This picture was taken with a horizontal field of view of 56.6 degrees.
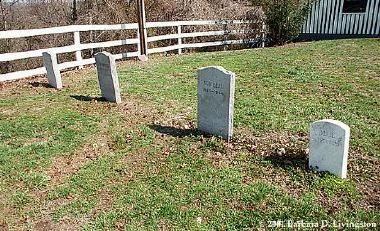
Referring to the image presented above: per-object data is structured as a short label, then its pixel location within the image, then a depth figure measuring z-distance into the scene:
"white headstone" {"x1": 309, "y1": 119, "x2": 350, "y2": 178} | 4.43
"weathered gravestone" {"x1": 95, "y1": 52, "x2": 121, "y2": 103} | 7.78
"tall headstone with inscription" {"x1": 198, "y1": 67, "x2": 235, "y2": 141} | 5.57
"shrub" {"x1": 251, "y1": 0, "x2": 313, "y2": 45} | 17.42
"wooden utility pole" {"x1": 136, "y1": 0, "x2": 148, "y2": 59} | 13.33
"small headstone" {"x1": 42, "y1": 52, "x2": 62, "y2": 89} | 9.16
